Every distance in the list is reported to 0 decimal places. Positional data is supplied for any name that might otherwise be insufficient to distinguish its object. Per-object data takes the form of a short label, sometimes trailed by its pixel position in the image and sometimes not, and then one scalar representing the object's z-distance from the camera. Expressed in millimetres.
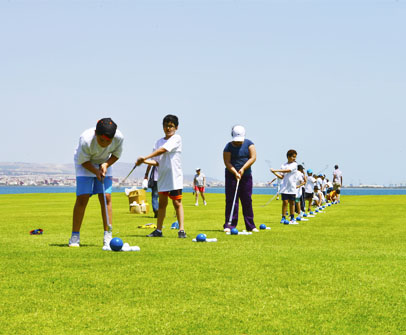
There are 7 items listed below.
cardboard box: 20953
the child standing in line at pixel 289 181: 15852
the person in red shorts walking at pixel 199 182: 29578
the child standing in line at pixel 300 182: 17862
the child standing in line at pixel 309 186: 23531
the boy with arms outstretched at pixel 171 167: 10154
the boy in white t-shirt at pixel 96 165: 8008
